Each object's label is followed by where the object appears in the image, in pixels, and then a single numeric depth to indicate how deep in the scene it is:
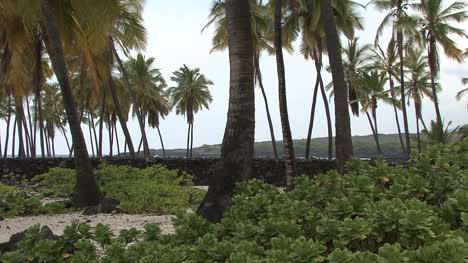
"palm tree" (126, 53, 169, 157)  42.50
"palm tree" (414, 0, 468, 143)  26.88
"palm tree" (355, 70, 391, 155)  33.00
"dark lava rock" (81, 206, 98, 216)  9.59
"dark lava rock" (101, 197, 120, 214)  9.73
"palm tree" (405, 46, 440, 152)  35.44
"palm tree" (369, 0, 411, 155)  25.20
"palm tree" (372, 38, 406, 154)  31.58
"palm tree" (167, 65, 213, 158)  47.56
